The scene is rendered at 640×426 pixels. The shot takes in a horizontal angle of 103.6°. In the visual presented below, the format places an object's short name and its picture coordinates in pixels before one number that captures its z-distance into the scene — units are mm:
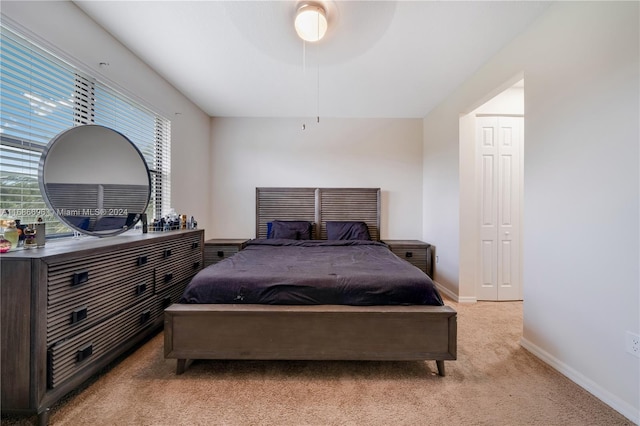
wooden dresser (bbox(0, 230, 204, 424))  1241
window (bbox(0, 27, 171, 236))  1500
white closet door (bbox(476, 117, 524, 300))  3074
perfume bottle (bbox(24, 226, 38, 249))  1431
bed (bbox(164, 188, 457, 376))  1680
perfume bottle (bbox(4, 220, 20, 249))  1390
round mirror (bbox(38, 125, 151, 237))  1714
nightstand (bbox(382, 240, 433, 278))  3594
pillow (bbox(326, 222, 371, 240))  3666
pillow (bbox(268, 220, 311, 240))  3629
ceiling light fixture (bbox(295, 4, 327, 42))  1771
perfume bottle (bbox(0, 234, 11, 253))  1304
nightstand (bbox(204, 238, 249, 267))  3561
